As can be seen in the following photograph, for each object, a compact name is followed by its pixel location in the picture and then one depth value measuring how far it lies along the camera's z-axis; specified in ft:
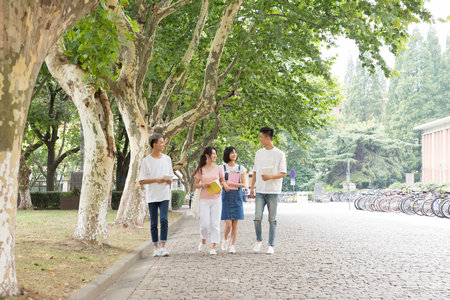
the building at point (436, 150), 156.97
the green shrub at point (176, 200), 98.52
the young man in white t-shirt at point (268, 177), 27.81
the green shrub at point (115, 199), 91.86
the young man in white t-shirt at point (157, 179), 26.58
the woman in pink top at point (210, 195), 28.02
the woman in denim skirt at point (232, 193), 28.50
